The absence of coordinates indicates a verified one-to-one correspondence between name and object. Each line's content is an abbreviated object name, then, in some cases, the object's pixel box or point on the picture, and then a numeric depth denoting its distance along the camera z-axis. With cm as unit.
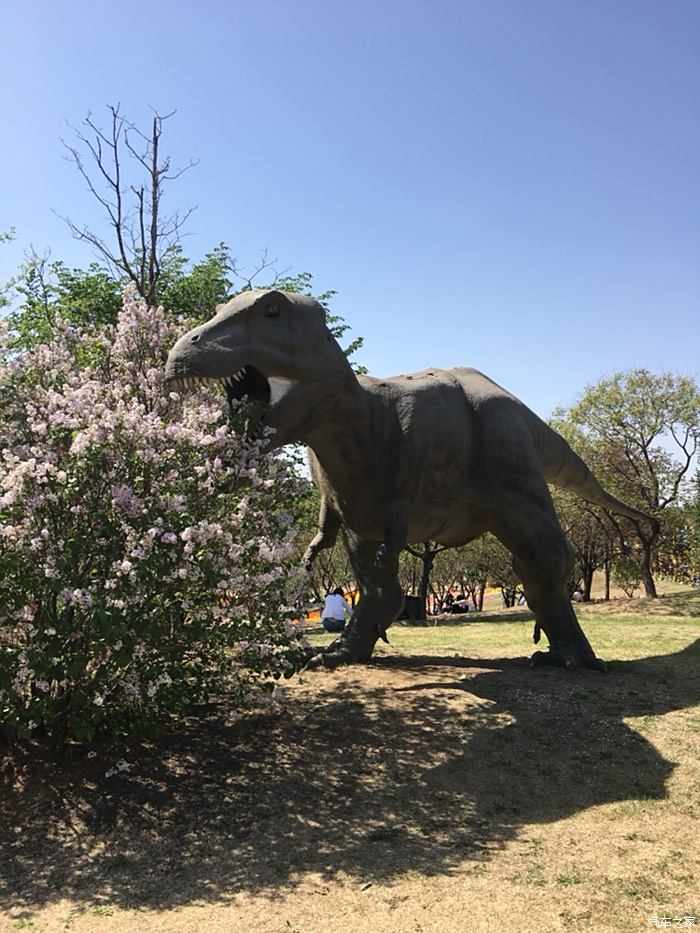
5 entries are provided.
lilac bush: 461
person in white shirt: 1262
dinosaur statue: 619
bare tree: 943
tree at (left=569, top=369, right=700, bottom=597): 2042
